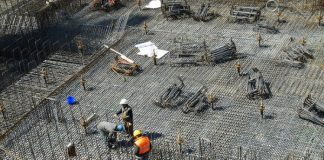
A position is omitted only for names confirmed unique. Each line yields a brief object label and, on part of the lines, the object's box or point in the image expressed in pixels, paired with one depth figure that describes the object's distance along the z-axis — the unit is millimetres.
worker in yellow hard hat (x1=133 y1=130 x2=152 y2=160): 18469
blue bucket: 23562
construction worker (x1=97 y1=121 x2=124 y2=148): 20094
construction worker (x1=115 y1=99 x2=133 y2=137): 20266
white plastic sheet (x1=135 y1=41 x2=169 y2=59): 26883
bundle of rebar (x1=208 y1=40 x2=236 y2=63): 25594
